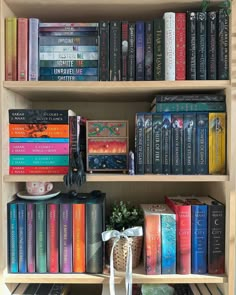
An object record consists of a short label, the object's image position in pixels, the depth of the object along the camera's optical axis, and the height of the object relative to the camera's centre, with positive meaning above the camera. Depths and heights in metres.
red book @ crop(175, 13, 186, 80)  1.03 +0.33
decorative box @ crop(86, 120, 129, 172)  1.11 +0.01
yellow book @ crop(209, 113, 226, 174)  1.04 +0.02
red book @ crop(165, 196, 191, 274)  1.05 -0.30
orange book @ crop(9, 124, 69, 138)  1.06 +0.06
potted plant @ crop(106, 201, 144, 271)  1.07 -0.28
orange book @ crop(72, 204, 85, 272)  1.07 -0.30
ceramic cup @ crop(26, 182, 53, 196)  1.11 -0.14
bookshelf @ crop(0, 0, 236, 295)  1.01 +0.20
